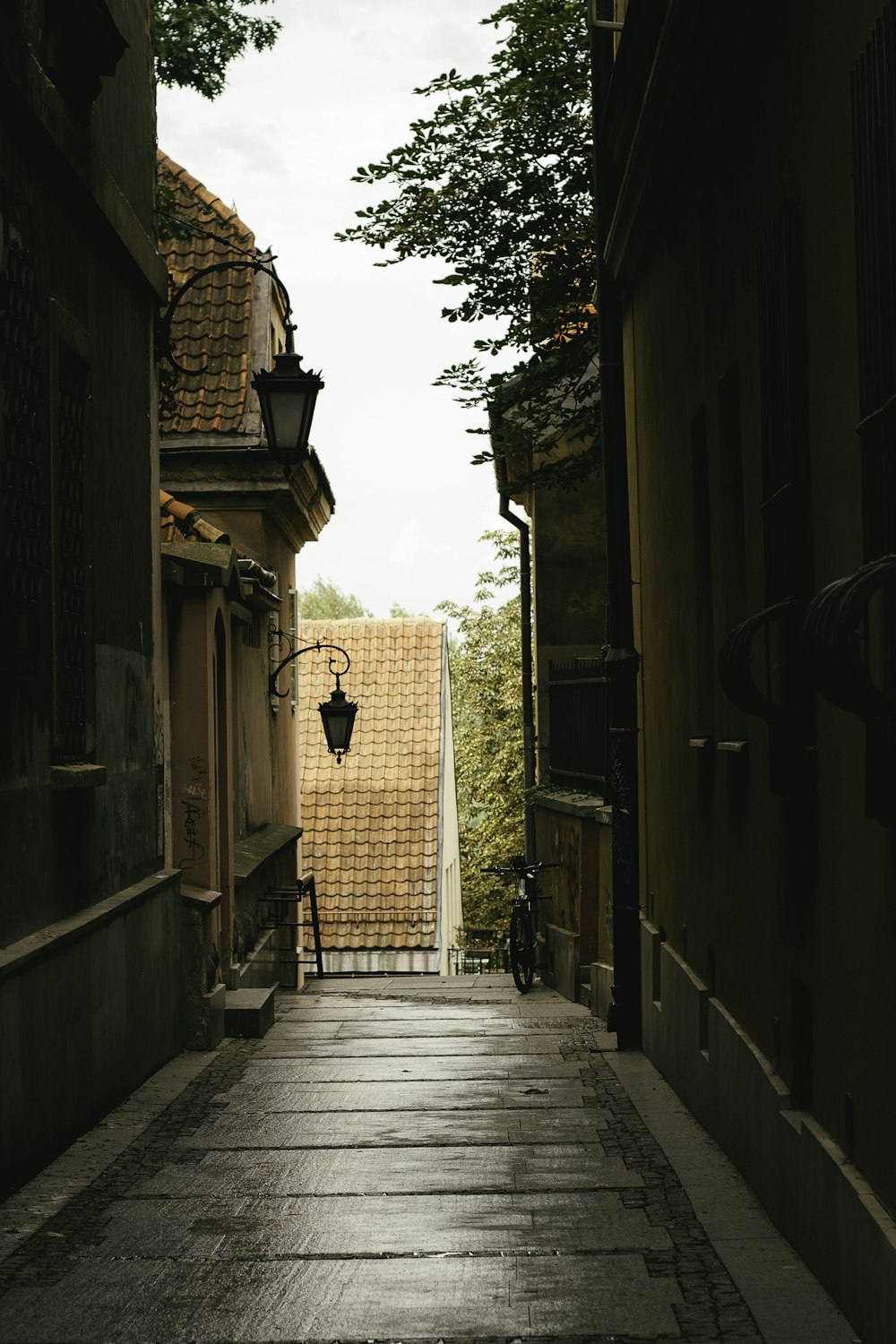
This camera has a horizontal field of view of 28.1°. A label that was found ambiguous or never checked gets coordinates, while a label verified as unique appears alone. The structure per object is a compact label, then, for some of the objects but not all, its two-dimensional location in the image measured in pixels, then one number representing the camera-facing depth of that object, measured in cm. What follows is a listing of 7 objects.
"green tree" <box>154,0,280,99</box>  1891
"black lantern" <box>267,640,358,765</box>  1888
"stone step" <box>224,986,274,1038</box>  1283
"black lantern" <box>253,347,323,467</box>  1223
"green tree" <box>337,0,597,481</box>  1484
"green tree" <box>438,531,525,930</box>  3859
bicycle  1820
